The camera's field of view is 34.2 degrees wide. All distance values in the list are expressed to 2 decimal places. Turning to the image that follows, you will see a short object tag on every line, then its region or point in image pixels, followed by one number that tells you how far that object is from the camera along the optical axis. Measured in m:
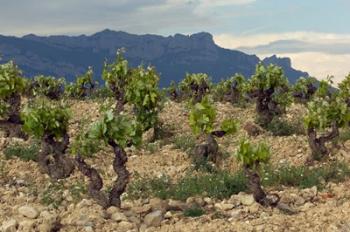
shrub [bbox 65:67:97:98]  32.59
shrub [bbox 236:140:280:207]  11.75
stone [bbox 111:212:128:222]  10.83
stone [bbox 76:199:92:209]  11.58
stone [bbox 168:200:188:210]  11.70
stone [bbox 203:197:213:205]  12.13
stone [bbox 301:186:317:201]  12.55
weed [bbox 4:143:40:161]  16.66
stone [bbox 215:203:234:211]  11.64
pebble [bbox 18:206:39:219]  11.00
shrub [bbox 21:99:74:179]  14.05
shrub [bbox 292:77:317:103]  33.09
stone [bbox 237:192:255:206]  11.74
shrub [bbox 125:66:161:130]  19.50
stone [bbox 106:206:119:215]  11.25
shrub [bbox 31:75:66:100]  31.78
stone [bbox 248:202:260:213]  11.30
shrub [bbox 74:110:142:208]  11.45
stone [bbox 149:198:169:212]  11.61
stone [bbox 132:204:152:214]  11.52
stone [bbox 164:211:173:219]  11.12
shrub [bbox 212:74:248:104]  31.83
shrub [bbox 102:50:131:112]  22.05
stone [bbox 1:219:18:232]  10.42
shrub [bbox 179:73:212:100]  31.53
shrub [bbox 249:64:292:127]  22.11
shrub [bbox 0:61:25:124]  19.42
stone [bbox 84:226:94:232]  10.24
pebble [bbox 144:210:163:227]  10.78
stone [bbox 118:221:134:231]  10.46
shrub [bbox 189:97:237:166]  16.44
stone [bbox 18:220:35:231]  10.44
